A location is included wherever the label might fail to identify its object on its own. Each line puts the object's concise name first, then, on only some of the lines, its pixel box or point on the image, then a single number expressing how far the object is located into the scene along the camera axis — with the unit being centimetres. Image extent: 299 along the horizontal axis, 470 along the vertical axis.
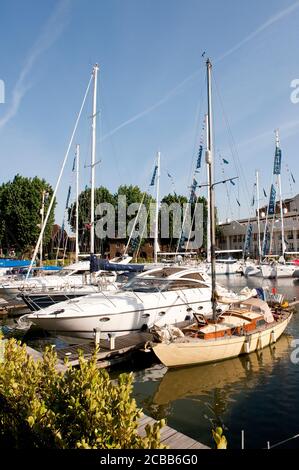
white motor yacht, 1491
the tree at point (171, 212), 7701
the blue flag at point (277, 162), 5231
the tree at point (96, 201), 6109
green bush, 393
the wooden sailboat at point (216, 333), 1259
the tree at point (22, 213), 5744
